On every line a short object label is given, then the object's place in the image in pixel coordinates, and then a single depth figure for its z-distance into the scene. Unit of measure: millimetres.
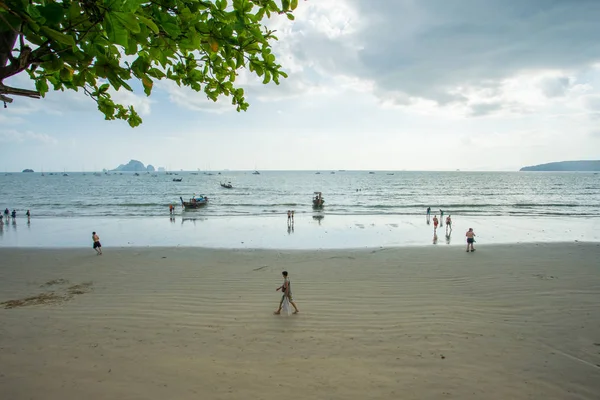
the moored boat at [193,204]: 42156
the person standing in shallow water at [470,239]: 17797
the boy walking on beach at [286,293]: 9227
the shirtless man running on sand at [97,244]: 17594
